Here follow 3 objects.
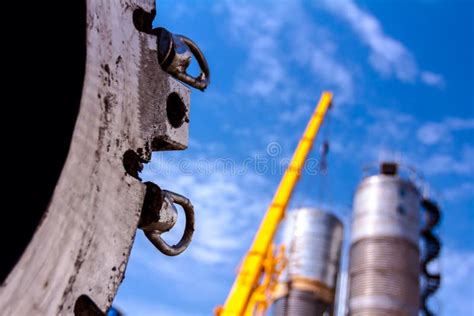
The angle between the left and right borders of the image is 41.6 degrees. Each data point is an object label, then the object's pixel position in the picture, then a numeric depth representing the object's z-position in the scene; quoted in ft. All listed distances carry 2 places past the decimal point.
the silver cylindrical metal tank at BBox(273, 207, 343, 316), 47.91
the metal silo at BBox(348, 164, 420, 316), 42.47
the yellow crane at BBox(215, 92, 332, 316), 43.06
